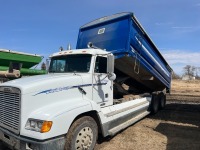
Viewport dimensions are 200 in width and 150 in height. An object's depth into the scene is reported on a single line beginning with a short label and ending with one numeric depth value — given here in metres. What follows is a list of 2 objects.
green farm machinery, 6.02
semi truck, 2.91
